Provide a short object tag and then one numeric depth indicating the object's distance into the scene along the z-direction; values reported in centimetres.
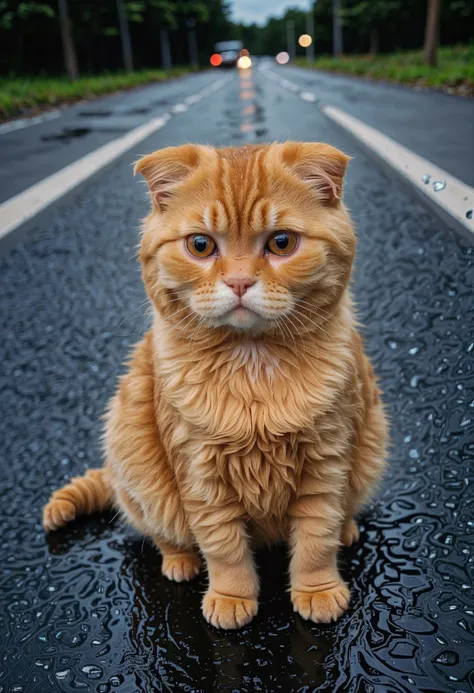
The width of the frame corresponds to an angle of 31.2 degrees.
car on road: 4245
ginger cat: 49
